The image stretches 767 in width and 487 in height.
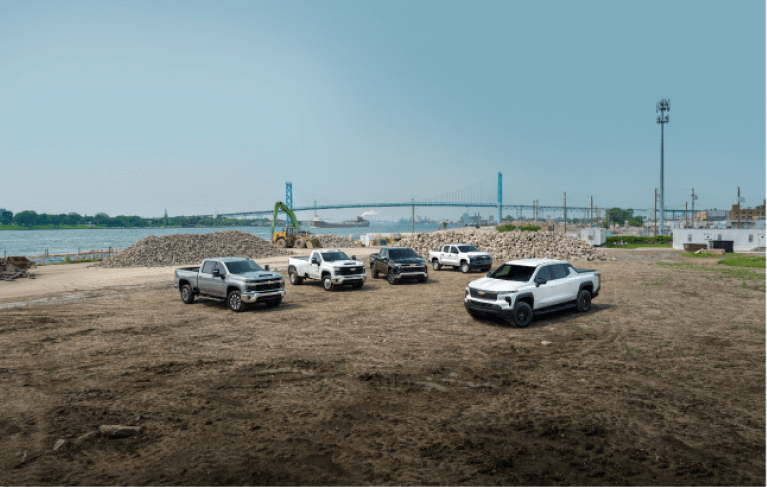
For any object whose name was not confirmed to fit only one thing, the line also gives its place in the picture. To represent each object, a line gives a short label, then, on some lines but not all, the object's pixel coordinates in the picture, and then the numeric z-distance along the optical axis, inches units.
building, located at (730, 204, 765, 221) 6223.4
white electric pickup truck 482.6
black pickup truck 874.8
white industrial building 2089.1
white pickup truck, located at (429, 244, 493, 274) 1088.2
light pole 3290.4
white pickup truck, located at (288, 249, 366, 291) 794.8
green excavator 2235.5
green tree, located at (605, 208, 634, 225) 7337.6
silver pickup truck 598.5
